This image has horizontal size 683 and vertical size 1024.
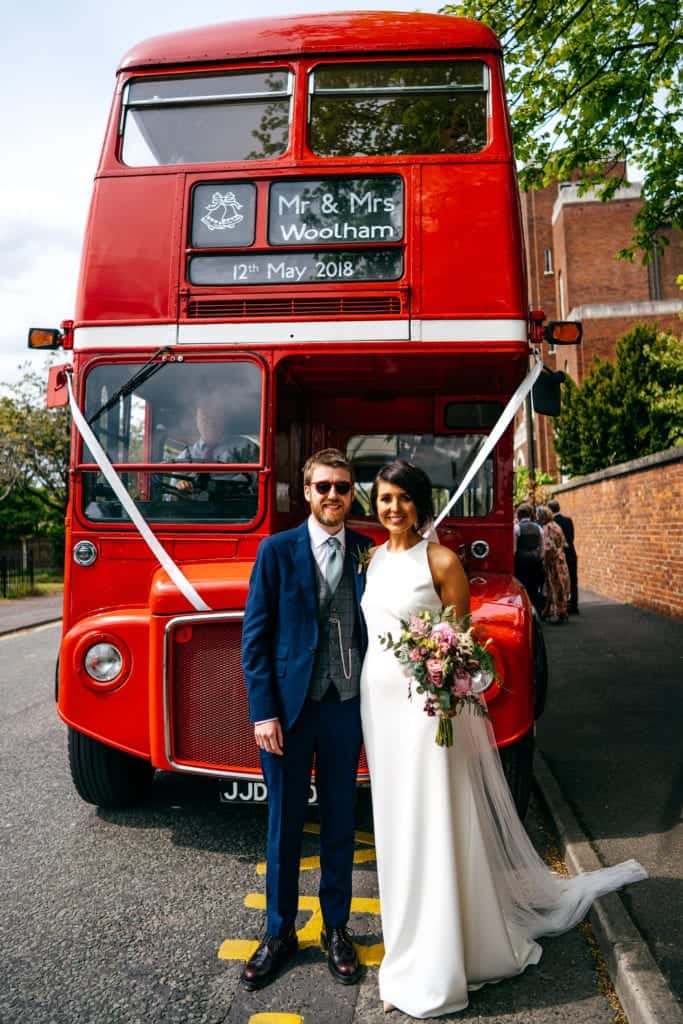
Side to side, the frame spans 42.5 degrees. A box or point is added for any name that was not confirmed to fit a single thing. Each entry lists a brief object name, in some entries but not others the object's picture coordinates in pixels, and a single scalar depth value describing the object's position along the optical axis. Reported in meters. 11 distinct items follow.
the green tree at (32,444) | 30.28
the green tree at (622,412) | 21.38
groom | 3.24
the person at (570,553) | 13.91
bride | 2.99
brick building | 28.25
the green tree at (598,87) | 8.64
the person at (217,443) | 4.75
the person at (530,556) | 11.71
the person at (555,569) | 13.20
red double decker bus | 4.68
